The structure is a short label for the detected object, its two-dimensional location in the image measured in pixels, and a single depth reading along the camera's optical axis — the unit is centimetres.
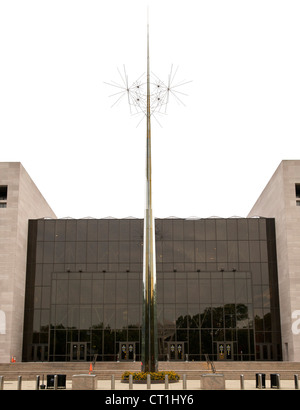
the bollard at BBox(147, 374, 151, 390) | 2439
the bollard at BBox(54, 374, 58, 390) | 2469
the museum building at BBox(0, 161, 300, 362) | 4991
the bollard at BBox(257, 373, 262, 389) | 2569
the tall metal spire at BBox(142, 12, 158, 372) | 2753
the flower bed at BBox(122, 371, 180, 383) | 2700
